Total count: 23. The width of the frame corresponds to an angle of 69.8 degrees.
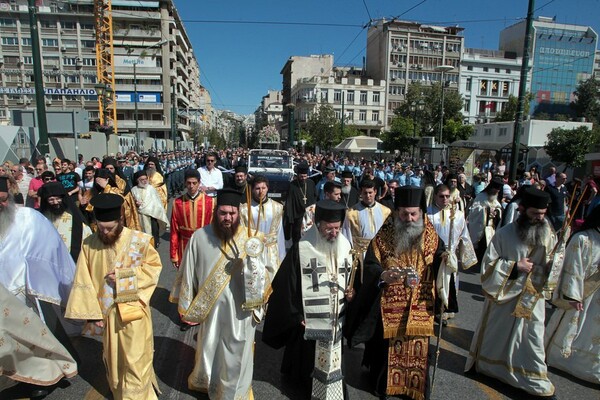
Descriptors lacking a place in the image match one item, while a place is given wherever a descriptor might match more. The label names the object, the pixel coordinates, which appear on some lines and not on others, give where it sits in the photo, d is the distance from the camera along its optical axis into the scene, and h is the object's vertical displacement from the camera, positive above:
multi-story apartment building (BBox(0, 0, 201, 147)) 66.38 +12.33
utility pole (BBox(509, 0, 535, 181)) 10.04 +0.88
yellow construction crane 47.16 +10.03
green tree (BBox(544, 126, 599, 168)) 24.23 -0.61
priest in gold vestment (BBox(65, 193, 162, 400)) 3.55 -1.37
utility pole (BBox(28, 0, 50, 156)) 10.55 +1.24
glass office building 77.31 +13.46
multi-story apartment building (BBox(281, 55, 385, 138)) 75.25 +6.34
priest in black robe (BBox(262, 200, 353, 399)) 3.62 -1.36
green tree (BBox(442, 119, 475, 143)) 43.03 +0.29
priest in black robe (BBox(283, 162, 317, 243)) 8.73 -1.33
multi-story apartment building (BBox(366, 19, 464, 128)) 75.25 +13.92
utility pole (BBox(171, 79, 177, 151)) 37.25 +0.49
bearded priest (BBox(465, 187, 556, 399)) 4.02 -1.49
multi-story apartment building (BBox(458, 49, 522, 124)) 80.06 +10.08
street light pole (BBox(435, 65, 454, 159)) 24.59 +3.78
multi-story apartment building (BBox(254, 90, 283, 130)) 138.12 +8.44
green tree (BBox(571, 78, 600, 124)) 57.88 +4.70
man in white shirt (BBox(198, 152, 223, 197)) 9.68 -0.95
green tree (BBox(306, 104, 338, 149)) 52.25 +0.76
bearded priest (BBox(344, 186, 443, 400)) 3.88 -1.52
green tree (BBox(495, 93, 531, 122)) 52.34 +2.83
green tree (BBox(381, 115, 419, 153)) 41.12 -0.21
